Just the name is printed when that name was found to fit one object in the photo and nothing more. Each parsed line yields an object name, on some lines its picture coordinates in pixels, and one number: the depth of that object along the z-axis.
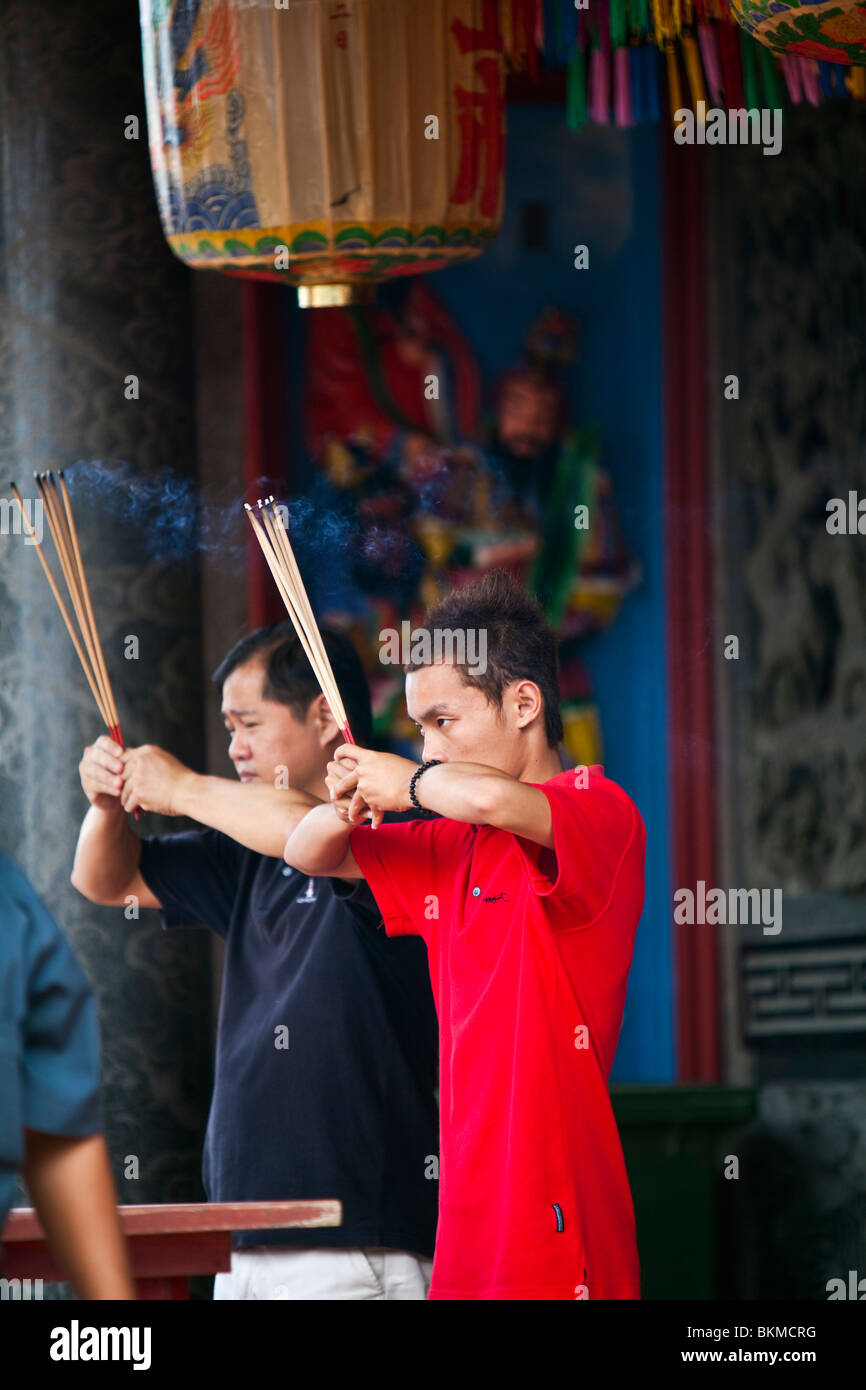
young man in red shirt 4.03
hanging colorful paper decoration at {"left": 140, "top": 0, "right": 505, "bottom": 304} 4.37
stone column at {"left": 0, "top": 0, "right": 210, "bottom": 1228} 6.39
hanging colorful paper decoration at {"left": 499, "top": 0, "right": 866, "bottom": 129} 5.01
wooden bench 4.11
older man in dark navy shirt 4.66
